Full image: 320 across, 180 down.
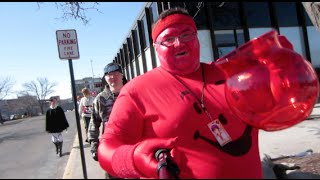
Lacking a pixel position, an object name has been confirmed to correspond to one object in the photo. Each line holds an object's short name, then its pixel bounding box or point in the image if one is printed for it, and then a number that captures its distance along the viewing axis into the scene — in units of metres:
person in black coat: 6.73
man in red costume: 1.17
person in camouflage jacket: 3.09
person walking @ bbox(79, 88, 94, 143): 7.32
